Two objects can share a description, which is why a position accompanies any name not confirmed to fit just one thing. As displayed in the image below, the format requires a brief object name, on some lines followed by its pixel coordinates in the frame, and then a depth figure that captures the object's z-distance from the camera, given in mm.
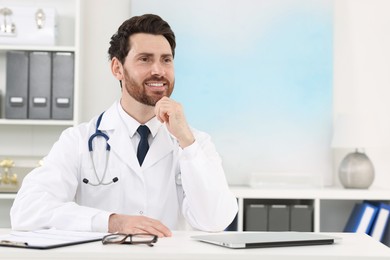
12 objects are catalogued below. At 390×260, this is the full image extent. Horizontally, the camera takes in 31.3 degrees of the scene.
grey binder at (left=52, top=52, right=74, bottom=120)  3654
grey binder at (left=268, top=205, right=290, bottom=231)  3627
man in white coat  2121
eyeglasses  1598
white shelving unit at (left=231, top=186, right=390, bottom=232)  3549
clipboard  1542
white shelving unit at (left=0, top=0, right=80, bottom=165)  3877
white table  1498
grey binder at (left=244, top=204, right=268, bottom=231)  3609
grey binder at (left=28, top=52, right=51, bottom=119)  3641
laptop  1599
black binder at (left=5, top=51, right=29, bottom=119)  3646
